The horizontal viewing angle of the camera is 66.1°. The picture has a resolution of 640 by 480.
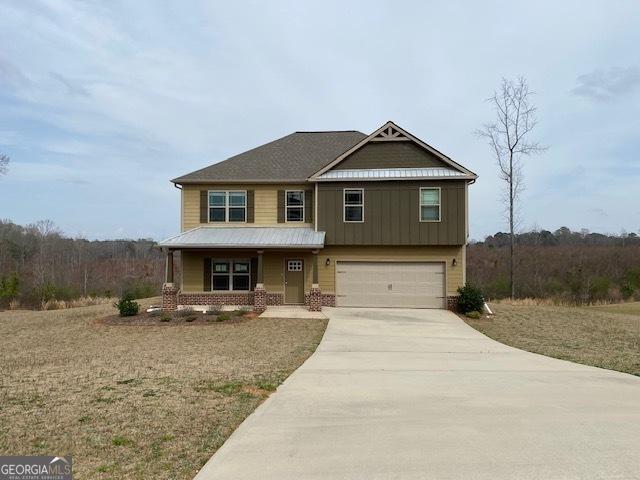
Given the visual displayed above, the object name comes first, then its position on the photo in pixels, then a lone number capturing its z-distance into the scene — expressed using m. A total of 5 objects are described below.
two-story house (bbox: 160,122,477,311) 19.81
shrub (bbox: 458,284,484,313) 18.83
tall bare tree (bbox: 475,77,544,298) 31.83
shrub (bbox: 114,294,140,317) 18.06
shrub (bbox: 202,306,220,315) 18.05
